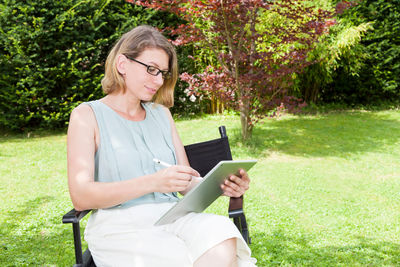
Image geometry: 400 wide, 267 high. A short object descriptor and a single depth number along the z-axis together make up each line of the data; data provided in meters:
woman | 1.53
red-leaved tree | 5.92
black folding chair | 2.41
